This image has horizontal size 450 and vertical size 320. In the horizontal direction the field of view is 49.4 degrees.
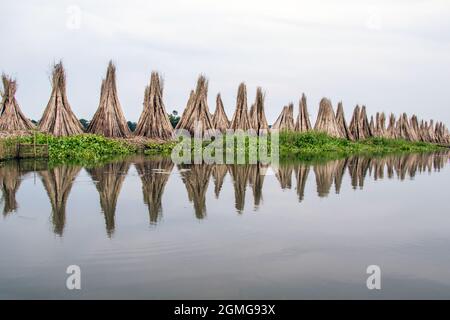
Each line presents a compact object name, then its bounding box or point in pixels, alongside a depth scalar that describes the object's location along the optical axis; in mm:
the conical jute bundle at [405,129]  43875
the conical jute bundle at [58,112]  20078
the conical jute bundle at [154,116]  23703
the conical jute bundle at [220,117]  27156
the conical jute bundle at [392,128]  42000
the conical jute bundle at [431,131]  50312
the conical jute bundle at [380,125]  39312
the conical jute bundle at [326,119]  32875
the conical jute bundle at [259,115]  27875
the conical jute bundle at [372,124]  38938
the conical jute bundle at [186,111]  24969
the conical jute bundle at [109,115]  22078
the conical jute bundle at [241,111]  26919
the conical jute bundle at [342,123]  34719
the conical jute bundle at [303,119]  31219
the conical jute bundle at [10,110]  19938
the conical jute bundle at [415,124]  46375
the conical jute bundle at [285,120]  30167
